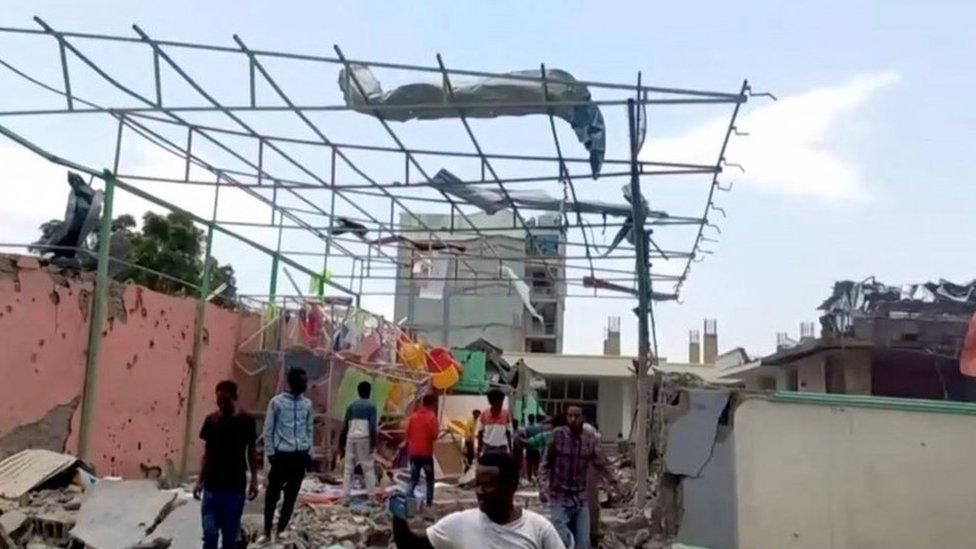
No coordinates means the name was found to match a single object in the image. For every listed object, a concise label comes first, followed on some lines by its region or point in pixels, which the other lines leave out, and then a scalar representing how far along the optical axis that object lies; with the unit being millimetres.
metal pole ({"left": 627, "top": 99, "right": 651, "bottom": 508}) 11770
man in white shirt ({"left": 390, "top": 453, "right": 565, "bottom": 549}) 3125
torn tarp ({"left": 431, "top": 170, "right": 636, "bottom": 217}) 12141
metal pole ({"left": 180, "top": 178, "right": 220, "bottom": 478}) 13913
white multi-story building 15938
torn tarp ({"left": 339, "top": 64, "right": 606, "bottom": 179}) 8266
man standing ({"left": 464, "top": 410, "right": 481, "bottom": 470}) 17922
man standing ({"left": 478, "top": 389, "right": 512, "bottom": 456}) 10461
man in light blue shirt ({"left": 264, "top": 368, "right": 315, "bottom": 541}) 8133
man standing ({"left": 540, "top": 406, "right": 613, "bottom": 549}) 7699
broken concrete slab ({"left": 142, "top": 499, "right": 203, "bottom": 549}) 7801
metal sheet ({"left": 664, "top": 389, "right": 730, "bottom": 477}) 10102
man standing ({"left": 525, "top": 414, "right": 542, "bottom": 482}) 14533
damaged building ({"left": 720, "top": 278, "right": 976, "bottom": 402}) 19469
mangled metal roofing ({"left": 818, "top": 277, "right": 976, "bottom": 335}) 19906
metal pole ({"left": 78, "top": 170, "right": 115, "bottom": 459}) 11375
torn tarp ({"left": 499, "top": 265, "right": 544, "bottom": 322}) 18664
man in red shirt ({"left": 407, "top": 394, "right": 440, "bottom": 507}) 10930
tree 24062
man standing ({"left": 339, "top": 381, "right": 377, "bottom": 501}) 11258
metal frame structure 7984
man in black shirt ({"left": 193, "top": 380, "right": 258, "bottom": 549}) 6906
